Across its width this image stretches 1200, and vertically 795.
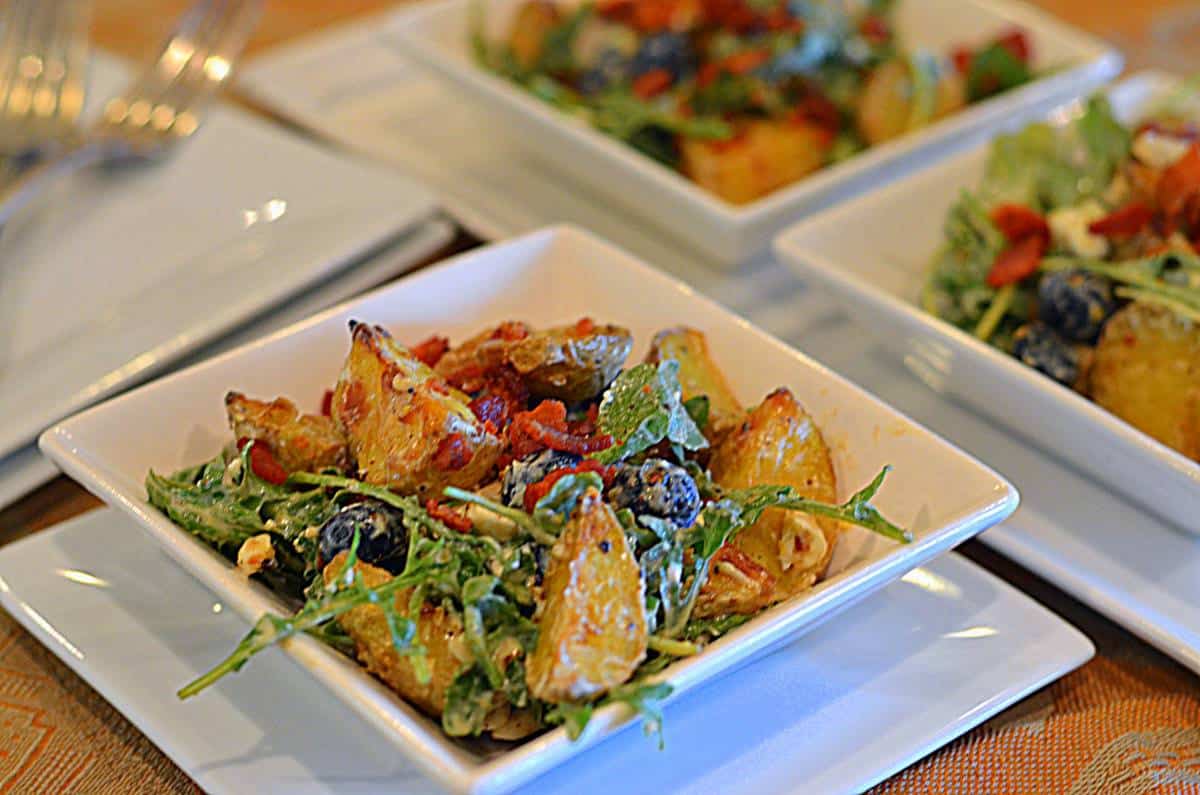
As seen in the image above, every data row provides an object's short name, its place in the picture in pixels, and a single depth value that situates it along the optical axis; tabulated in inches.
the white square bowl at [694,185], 29.9
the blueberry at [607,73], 33.5
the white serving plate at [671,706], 23.8
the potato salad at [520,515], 22.9
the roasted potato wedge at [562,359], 25.0
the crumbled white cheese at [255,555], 23.9
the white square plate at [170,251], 28.3
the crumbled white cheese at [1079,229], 28.1
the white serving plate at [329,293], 27.1
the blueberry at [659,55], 33.5
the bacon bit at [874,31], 34.6
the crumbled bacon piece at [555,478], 23.7
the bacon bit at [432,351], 26.3
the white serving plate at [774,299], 25.8
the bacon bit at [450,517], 23.7
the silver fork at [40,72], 32.3
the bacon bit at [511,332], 25.8
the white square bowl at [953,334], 26.0
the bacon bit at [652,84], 32.9
